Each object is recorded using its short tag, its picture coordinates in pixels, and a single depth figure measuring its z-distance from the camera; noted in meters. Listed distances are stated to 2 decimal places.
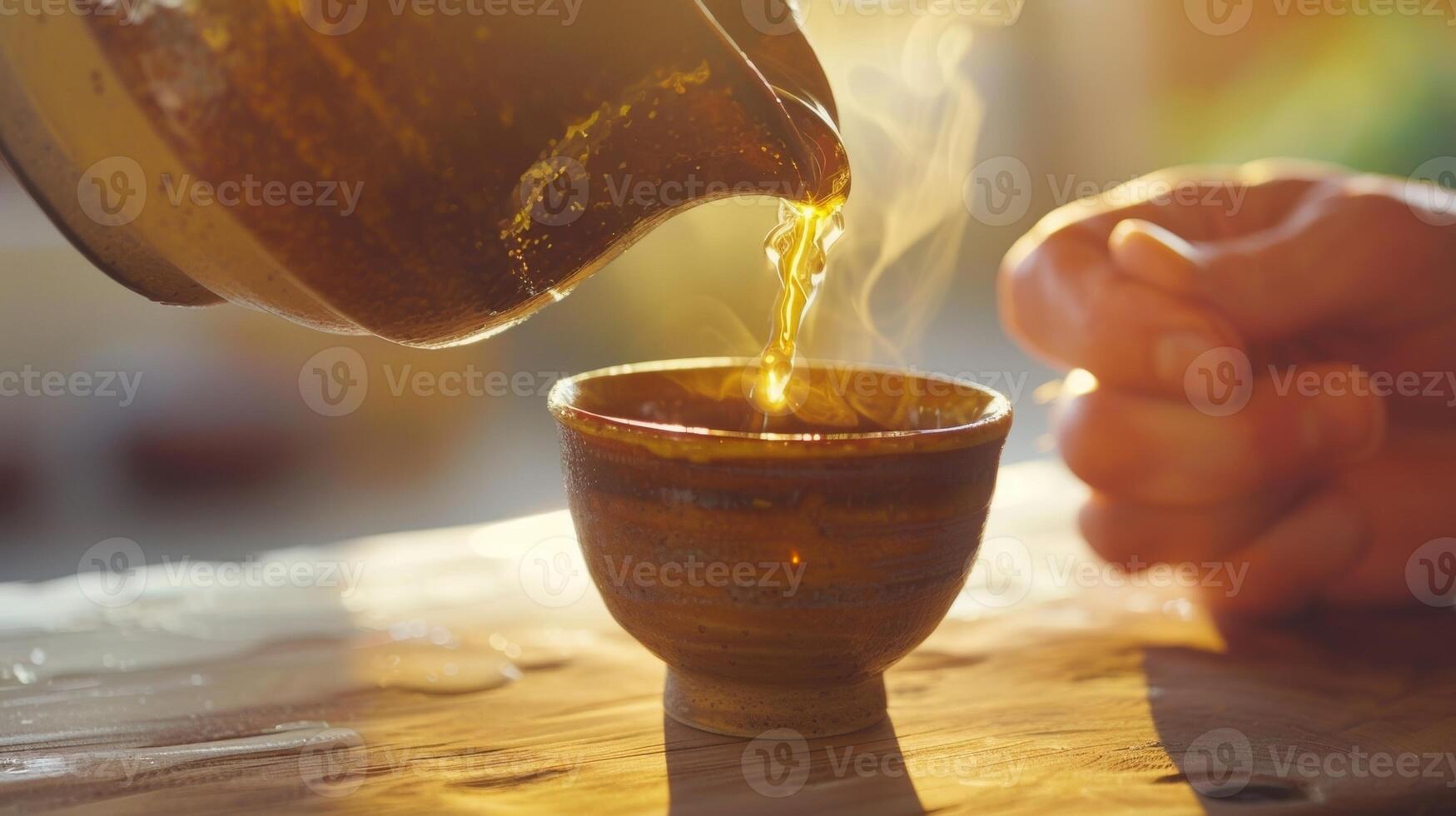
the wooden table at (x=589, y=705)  0.47
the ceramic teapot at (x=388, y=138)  0.44
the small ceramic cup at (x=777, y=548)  0.47
